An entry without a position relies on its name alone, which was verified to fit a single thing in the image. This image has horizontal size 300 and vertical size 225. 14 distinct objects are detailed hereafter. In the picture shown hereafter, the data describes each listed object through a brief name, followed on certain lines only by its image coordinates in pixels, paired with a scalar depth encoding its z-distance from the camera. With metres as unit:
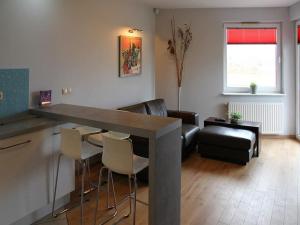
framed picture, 4.70
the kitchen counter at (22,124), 2.38
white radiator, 5.78
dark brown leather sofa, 3.73
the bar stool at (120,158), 2.24
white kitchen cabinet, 2.38
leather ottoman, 4.31
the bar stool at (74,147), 2.58
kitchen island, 2.09
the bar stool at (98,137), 2.80
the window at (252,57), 5.87
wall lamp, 4.90
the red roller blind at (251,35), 5.86
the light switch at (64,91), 3.58
